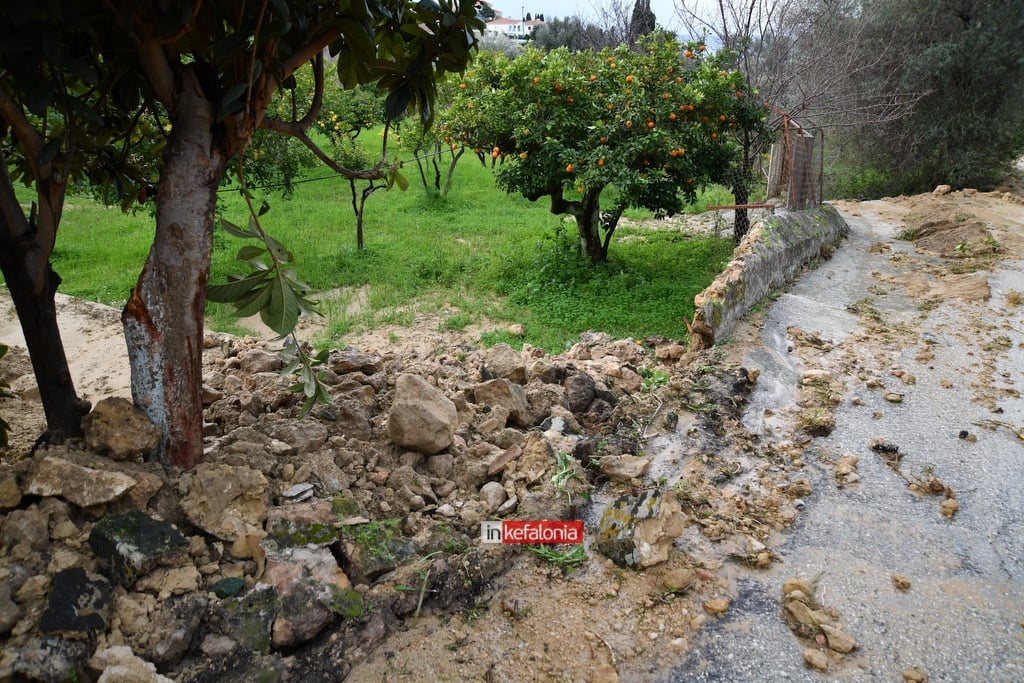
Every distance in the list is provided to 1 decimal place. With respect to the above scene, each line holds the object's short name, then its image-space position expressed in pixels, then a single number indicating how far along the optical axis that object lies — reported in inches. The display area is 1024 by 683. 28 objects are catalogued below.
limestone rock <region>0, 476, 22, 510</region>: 93.4
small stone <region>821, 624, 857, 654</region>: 96.6
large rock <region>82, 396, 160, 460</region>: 103.0
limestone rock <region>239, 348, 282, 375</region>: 171.3
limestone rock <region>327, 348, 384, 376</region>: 161.9
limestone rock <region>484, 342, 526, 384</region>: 180.7
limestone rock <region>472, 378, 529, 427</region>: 156.9
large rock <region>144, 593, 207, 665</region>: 86.0
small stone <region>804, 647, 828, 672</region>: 94.0
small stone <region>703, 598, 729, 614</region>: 104.1
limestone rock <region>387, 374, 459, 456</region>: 128.8
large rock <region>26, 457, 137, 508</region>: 94.9
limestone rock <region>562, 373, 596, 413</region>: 169.5
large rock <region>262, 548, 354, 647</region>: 93.2
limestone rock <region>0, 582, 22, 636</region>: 81.7
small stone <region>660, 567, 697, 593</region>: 108.4
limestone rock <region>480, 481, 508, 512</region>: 123.6
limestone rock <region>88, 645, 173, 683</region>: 78.9
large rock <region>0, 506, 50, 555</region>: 89.7
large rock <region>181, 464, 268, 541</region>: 101.1
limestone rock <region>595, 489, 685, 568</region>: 112.5
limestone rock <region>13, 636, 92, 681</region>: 79.3
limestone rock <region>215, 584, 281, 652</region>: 90.9
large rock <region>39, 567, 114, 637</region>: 83.0
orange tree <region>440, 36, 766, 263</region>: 311.7
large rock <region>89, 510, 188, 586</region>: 90.7
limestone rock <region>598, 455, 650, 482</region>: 137.6
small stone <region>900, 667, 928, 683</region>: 92.0
